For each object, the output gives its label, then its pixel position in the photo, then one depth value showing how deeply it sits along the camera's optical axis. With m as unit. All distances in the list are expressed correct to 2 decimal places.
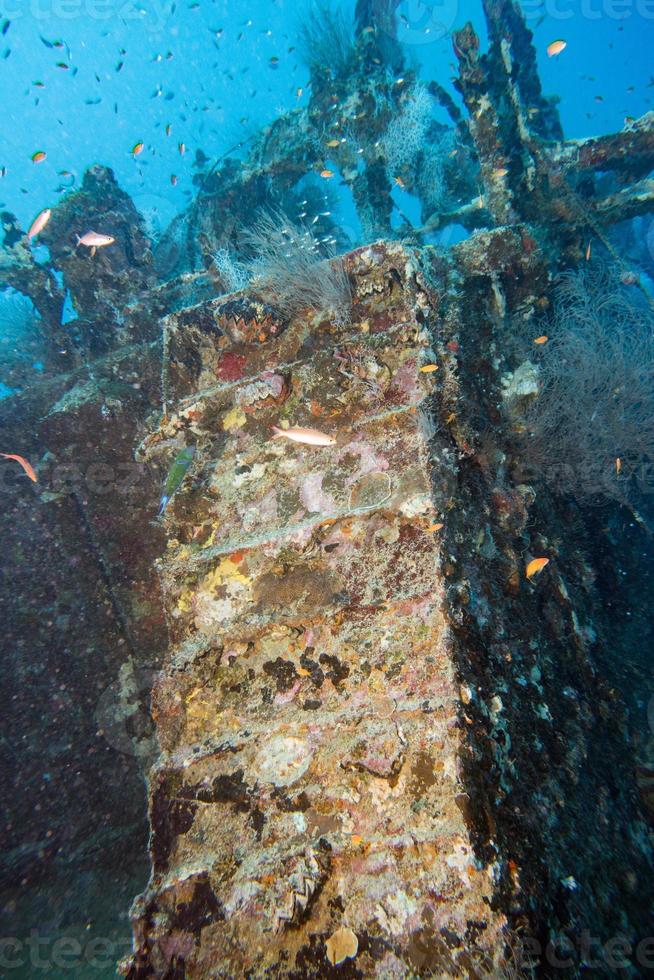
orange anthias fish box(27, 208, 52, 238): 6.49
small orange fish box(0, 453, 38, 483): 4.21
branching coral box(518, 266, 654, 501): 4.50
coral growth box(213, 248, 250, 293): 6.05
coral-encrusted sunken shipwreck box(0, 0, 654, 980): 1.75
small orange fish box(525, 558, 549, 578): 2.80
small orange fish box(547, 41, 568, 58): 8.75
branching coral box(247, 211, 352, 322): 3.37
